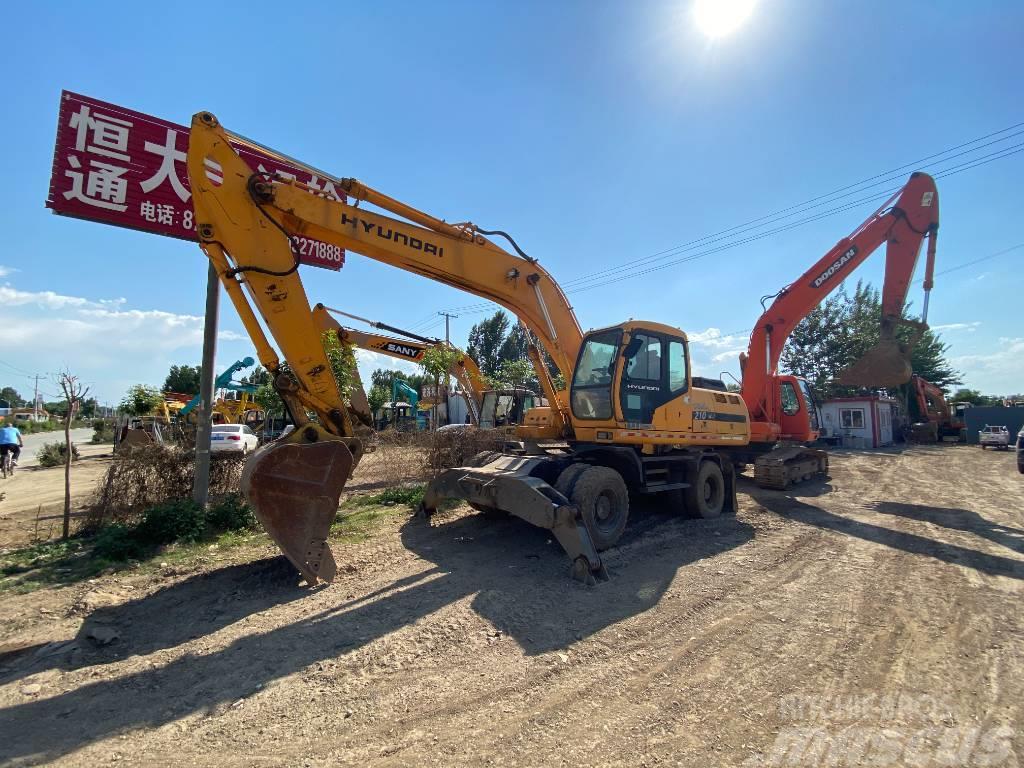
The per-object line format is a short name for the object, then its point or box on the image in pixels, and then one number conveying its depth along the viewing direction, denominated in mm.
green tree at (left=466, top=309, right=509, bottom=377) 47375
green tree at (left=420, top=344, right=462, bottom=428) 15367
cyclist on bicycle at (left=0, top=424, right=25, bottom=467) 15180
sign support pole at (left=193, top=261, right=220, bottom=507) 7621
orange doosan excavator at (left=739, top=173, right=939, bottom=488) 11719
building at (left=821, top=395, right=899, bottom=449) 26797
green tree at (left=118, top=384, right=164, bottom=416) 18859
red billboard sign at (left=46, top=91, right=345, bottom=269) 7895
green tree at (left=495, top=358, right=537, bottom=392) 23078
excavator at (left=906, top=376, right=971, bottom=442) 29438
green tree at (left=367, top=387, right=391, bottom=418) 30219
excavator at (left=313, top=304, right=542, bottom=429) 18172
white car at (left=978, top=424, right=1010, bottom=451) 23531
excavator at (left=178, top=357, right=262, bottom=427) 23516
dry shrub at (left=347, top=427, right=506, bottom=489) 11570
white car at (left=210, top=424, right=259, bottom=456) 14668
